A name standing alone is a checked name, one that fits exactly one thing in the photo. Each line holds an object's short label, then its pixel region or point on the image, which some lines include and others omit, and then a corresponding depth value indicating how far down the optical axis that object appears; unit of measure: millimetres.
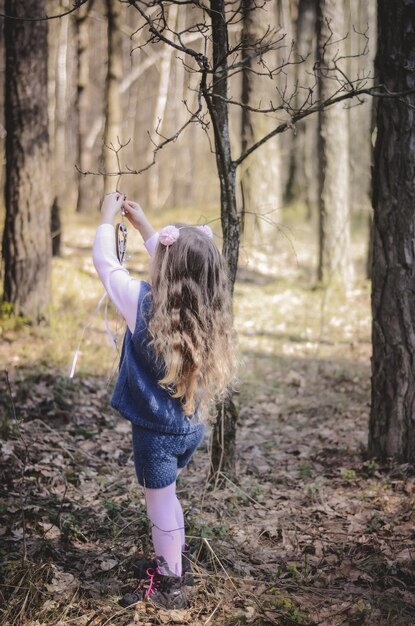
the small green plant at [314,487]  4363
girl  2926
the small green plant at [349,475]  4539
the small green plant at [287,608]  2953
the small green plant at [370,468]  4504
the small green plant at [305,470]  4734
